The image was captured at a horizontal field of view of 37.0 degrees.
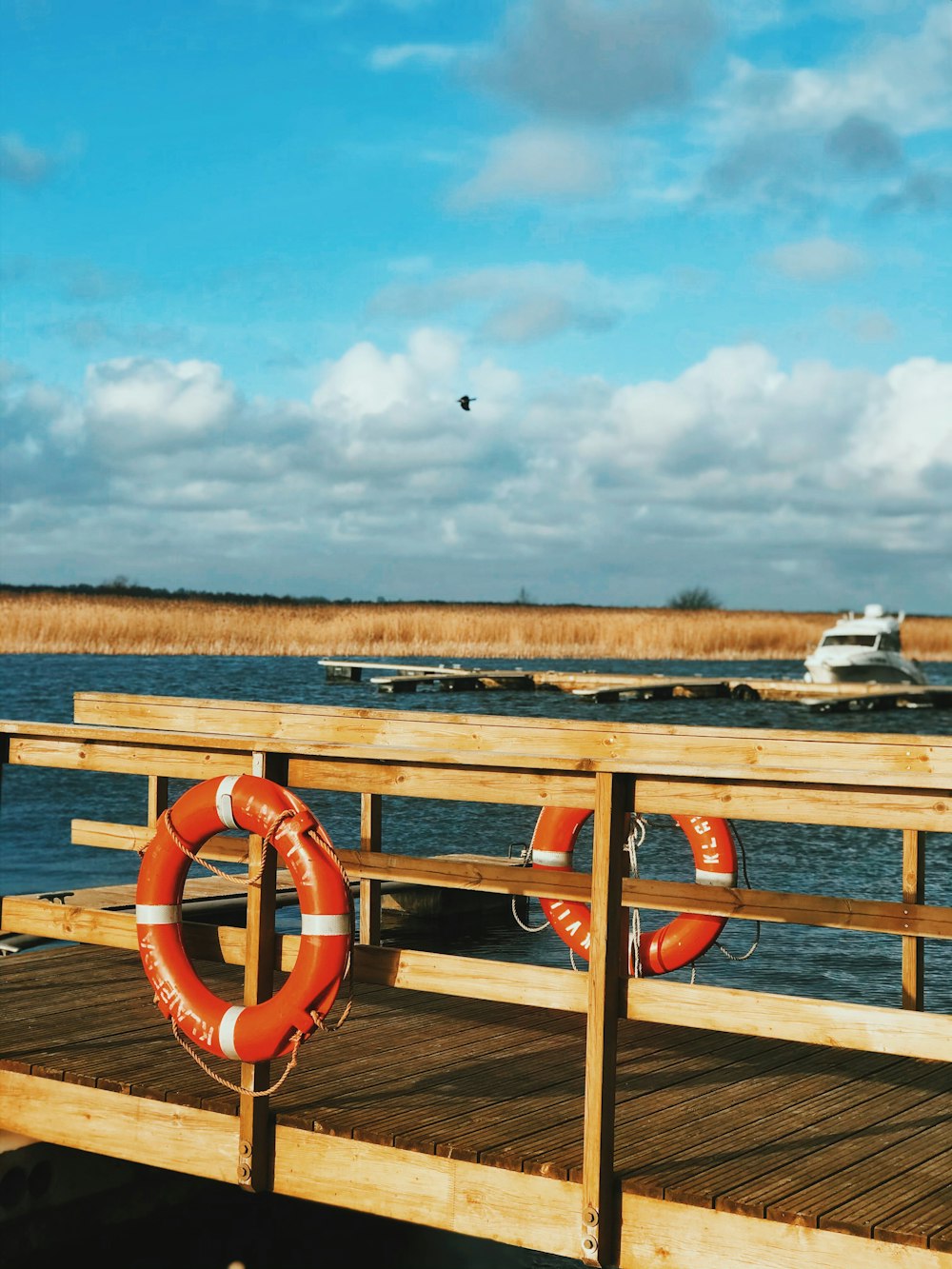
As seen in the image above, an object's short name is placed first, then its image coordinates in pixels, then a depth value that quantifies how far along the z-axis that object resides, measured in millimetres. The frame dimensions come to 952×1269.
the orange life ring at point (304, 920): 3604
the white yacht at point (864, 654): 32781
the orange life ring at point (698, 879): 5027
